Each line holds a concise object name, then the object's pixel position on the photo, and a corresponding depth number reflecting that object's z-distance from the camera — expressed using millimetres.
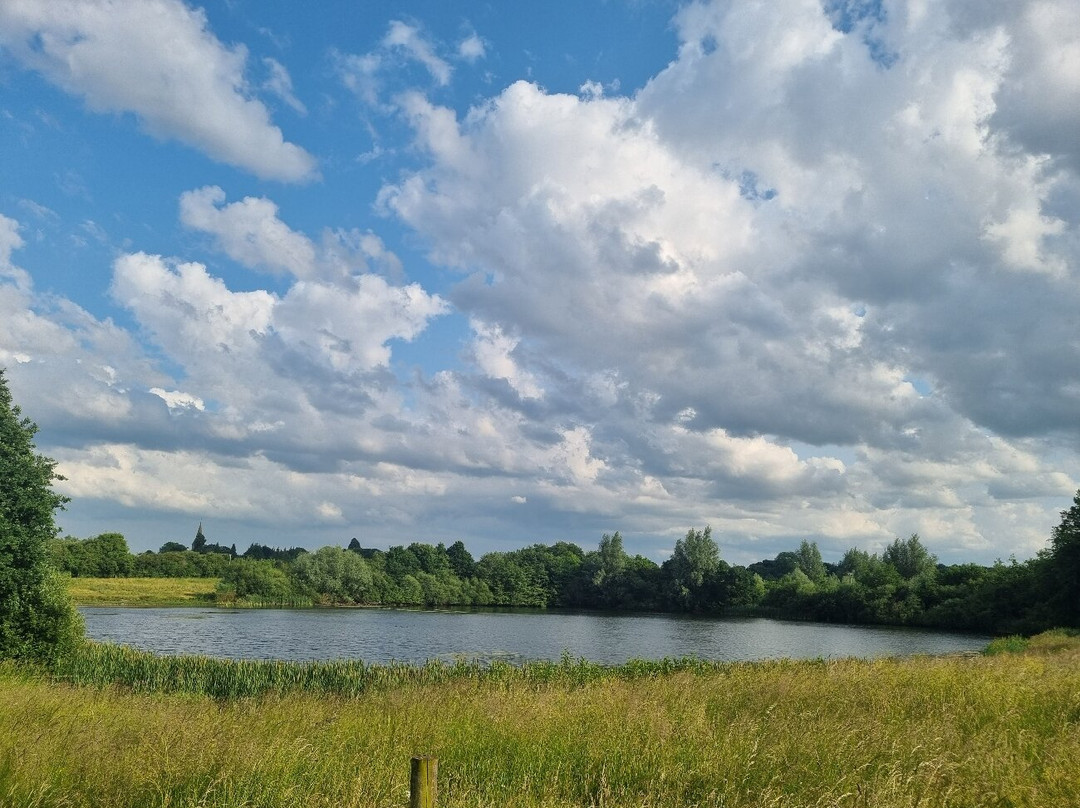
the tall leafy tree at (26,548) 19016
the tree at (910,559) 107250
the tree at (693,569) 113875
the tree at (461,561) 150000
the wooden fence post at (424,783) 5312
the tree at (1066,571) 65062
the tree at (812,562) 132250
